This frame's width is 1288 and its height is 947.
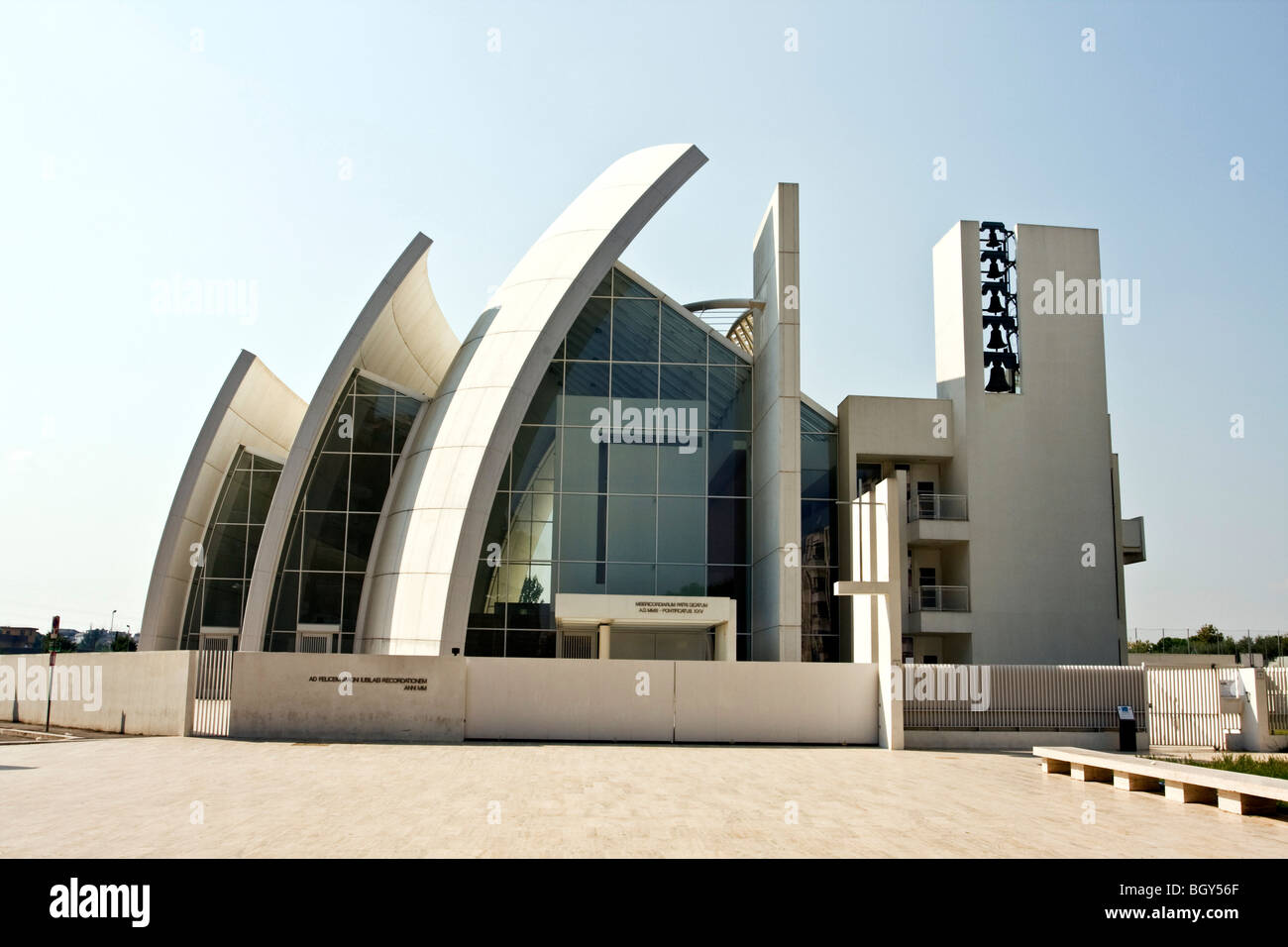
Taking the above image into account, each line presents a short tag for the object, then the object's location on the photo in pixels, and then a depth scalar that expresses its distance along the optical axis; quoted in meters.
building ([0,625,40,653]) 137.56
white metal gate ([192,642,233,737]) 19.77
